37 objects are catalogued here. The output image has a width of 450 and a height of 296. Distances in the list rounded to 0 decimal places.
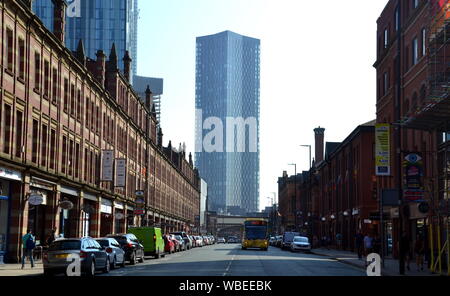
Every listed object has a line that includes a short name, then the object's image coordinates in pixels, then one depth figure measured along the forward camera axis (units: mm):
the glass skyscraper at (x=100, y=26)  129125
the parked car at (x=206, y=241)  108625
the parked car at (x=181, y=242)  67688
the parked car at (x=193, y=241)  85025
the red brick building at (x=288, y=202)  140625
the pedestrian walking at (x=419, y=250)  32156
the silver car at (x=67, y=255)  25172
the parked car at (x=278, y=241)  93944
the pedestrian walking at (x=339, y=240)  68938
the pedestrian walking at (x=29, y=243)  30484
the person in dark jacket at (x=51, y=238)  35125
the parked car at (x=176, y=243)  61625
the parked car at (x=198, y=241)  90988
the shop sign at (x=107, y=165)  52281
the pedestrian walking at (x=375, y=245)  38694
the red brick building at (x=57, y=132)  33375
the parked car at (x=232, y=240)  164550
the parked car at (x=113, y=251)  30469
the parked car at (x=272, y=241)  108275
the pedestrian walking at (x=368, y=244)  41425
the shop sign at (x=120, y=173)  55781
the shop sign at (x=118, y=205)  60281
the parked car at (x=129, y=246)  35844
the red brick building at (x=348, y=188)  63062
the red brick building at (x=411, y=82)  32750
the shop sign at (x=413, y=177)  29188
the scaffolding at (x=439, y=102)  29125
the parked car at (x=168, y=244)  57438
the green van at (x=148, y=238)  45281
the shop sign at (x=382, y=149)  36938
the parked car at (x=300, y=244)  65631
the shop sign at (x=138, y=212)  58969
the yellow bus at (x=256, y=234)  68812
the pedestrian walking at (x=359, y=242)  46675
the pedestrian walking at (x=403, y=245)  28319
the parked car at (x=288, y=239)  74925
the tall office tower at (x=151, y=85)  156000
